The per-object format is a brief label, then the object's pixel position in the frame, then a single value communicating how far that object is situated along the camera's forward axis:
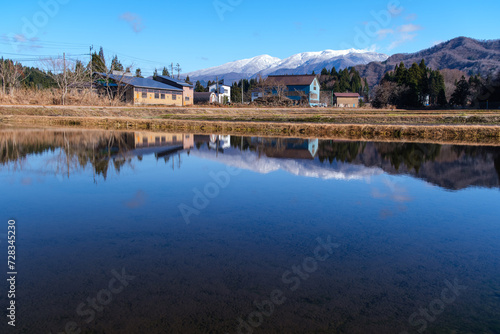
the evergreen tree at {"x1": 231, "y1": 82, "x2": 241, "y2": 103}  89.99
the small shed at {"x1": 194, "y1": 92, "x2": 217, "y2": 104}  75.69
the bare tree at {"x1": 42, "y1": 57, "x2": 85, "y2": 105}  43.25
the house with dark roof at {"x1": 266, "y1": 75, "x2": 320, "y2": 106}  69.50
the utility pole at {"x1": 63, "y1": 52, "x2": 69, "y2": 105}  42.44
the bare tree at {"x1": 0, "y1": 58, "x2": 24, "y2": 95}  44.23
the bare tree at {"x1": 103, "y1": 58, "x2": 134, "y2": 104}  48.34
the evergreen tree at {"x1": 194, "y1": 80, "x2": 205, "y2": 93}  92.77
